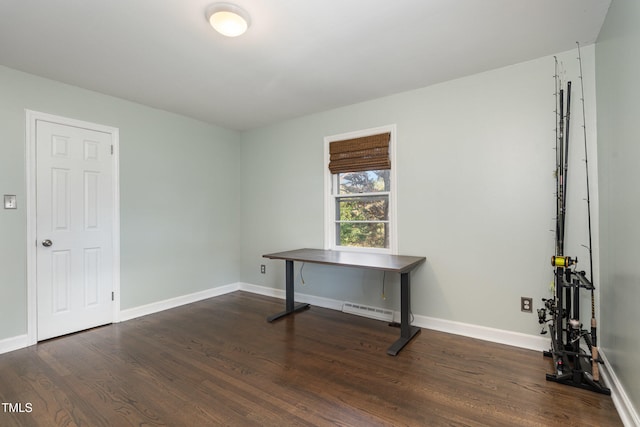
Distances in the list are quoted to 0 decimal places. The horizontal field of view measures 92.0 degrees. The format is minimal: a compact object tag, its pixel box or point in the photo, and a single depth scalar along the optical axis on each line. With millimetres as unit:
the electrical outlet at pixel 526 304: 2586
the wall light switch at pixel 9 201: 2613
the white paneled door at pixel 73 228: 2826
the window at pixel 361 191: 3324
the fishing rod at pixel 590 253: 1950
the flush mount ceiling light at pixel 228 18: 1871
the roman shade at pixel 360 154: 3311
